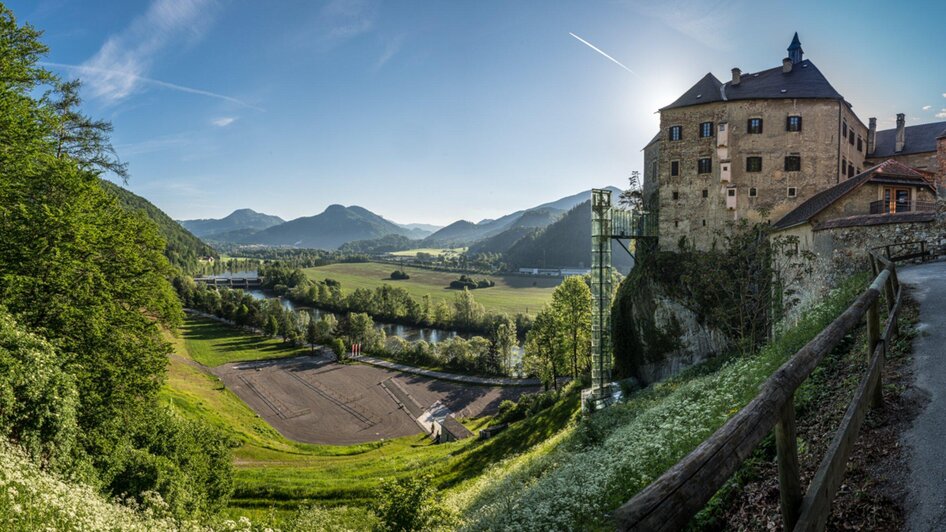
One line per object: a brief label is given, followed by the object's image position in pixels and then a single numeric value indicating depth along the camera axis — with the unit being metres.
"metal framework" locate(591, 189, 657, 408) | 32.28
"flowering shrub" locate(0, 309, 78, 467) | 13.20
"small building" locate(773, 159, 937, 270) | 19.67
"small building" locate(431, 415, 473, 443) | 50.47
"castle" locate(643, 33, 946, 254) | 32.75
